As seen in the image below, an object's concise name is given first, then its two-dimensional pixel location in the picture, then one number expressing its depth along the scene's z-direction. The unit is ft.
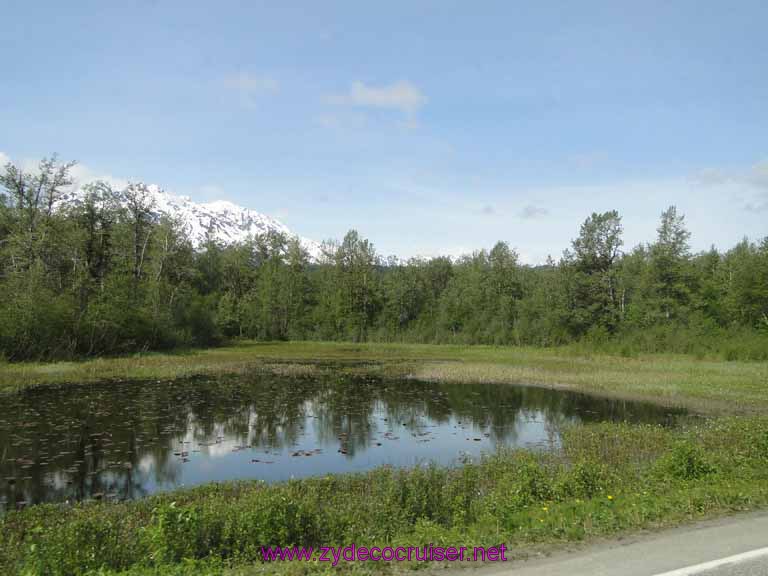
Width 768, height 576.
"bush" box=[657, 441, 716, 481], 37.83
